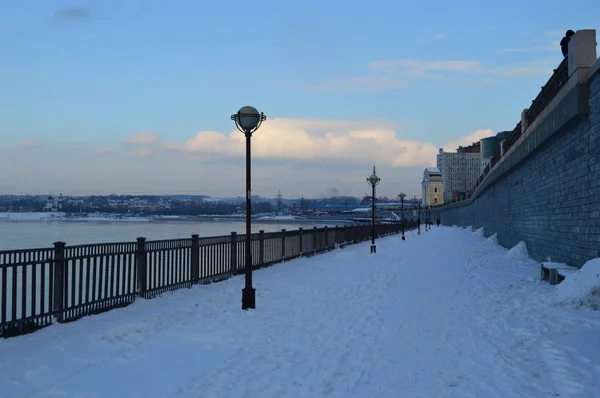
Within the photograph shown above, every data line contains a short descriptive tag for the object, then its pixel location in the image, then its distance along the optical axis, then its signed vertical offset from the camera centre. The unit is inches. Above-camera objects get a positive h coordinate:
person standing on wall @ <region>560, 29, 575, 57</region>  543.8 +186.3
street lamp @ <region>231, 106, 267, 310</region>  384.5 +43.7
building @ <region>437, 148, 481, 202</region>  6416.3 +154.9
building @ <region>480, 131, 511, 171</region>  4391.7 +591.0
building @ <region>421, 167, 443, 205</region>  6102.4 +243.8
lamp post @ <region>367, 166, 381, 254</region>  1149.1 +64.5
